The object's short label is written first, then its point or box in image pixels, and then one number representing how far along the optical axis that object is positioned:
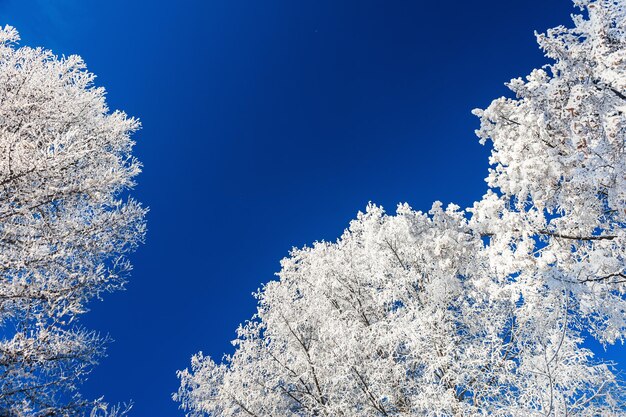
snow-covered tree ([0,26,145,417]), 5.20
